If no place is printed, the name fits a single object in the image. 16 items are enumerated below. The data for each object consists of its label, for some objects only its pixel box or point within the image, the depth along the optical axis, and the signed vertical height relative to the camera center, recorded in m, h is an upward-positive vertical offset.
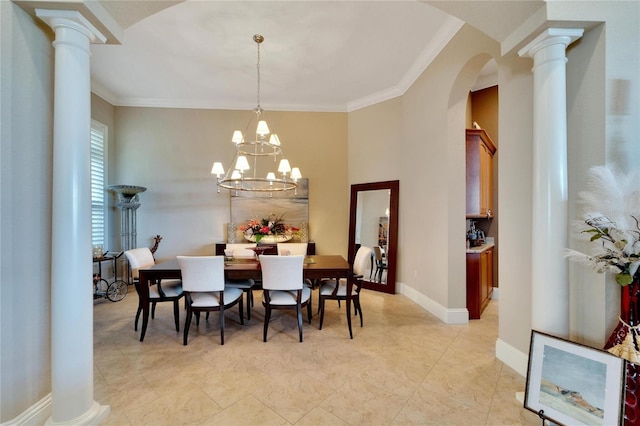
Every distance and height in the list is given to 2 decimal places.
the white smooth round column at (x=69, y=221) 1.58 -0.05
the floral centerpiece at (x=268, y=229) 4.93 -0.30
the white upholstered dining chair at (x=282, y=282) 2.83 -0.71
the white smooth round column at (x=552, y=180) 1.72 +0.20
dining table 2.94 -0.64
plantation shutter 4.74 +0.57
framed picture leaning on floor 1.36 -0.90
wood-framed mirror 4.67 -0.25
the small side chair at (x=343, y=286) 3.15 -0.85
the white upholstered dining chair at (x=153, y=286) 3.07 -0.86
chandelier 5.31 +0.95
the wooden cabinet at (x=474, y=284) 3.47 -0.88
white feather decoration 1.39 -0.04
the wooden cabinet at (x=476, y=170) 3.81 +0.60
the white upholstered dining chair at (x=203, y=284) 2.76 -0.72
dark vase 1.37 -0.65
